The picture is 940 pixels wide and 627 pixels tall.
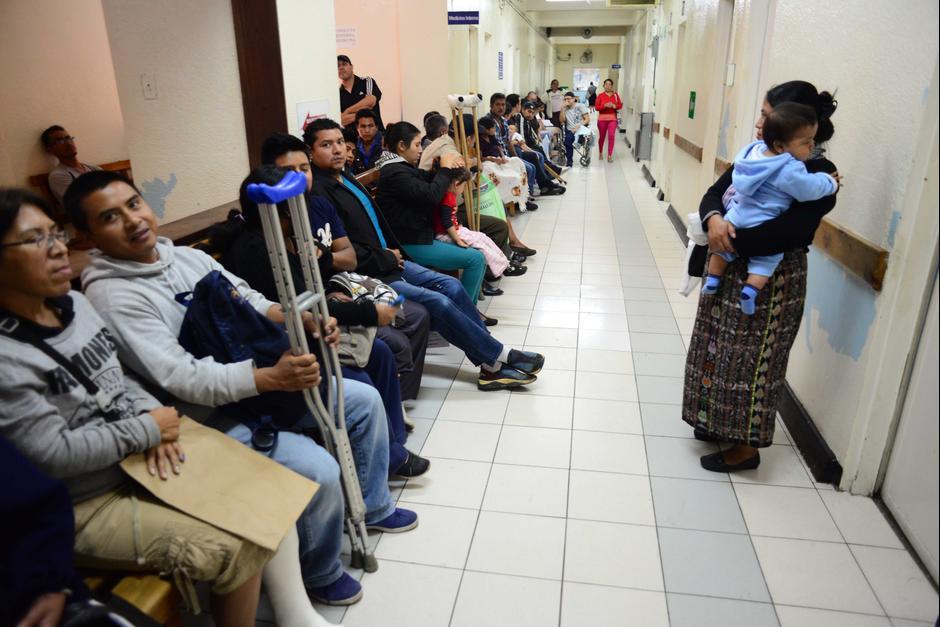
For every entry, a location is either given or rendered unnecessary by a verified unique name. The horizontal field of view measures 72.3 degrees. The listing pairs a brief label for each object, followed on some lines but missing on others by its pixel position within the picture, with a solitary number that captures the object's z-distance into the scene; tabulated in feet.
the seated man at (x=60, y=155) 15.96
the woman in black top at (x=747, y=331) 7.50
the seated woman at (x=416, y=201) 12.14
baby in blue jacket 7.06
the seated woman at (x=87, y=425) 4.63
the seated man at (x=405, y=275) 10.19
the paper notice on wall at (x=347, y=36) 22.21
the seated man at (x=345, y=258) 8.63
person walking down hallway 39.68
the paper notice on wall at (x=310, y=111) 11.93
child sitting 13.10
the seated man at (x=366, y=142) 16.34
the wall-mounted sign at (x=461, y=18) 25.85
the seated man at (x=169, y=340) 5.69
